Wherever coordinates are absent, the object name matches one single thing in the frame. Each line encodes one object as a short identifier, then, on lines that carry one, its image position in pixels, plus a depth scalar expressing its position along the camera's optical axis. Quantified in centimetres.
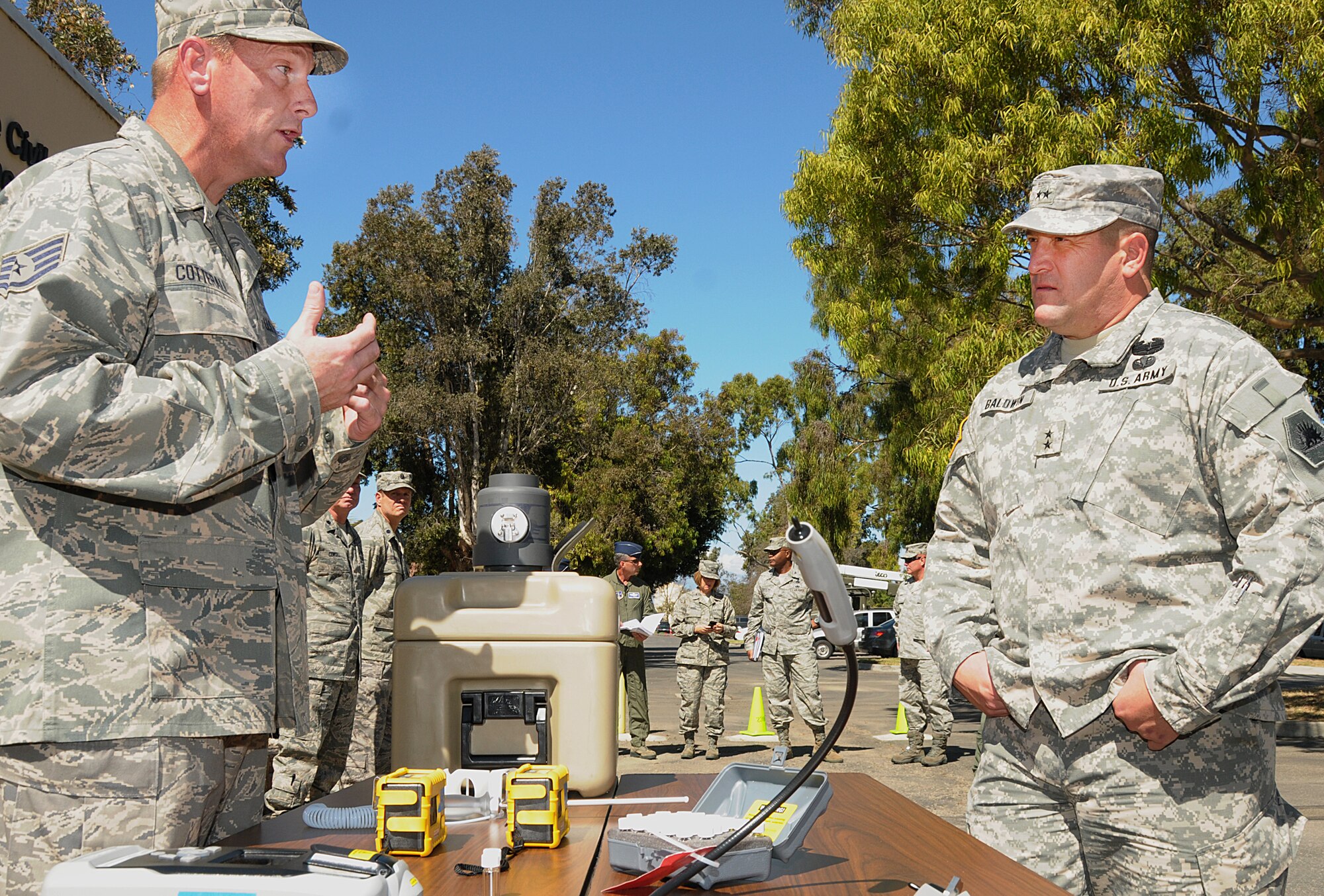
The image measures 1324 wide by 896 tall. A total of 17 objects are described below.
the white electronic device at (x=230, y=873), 117
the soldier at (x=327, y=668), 654
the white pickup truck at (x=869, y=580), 3609
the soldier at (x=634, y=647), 1088
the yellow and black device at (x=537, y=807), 182
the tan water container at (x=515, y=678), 231
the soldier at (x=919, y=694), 1049
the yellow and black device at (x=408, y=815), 175
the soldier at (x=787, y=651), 1091
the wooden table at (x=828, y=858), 159
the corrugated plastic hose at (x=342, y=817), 195
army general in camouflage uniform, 206
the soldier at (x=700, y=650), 1150
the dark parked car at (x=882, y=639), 3114
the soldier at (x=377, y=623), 763
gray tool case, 159
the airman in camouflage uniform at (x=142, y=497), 151
